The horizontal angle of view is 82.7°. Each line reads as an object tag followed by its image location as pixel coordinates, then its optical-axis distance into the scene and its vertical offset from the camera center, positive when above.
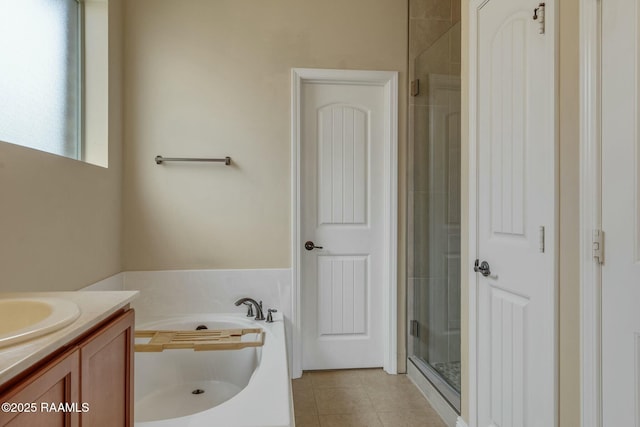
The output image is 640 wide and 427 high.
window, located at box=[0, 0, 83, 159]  1.43 +0.62
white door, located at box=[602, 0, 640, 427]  0.95 +0.00
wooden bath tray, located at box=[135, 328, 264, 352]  1.95 -0.71
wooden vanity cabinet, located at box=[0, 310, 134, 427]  0.62 -0.36
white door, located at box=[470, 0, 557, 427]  1.25 +0.00
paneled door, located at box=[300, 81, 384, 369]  2.57 -0.07
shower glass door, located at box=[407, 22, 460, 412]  2.09 -0.03
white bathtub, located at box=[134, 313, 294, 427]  1.83 -0.89
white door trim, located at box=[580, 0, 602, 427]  1.06 +0.02
